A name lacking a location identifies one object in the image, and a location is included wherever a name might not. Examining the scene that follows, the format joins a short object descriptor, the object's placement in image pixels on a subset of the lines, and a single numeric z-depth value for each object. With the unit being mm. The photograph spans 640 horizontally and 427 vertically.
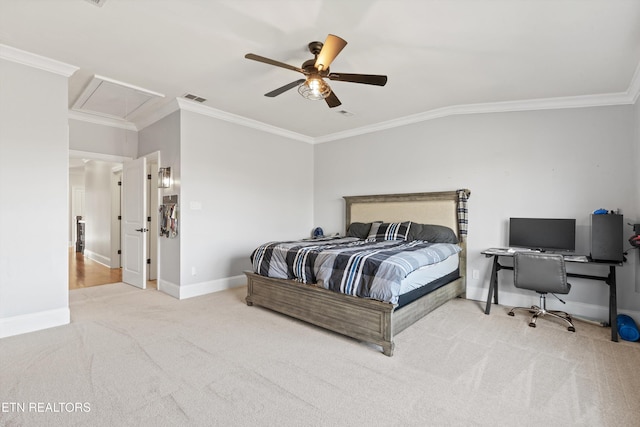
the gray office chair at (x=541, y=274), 3119
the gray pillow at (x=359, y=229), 5041
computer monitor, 3576
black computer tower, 3131
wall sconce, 4492
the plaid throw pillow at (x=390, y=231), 4504
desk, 2965
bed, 2697
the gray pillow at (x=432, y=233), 4258
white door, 4727
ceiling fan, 2404
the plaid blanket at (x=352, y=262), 2709
